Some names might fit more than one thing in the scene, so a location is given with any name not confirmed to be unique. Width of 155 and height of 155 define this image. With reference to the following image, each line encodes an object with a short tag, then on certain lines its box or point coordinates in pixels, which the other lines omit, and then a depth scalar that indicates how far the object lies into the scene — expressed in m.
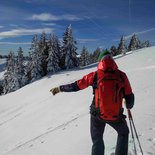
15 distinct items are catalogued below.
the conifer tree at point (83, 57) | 47.47
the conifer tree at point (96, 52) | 61.60
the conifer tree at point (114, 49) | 55.36
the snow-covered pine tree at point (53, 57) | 30.12
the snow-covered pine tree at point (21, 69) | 33.42
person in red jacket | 3.17
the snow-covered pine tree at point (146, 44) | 58.61
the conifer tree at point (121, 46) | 44.65
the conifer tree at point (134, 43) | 47.70
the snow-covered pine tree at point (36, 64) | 30.73
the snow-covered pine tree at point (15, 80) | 33.17
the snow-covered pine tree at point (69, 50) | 31.23
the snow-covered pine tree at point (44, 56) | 31.71
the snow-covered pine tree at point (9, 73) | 33.96
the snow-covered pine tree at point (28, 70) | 33.09
